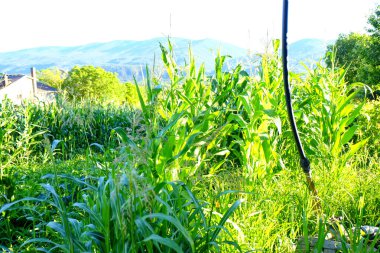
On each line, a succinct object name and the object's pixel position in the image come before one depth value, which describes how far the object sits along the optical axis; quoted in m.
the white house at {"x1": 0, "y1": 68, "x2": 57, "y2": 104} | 58.50
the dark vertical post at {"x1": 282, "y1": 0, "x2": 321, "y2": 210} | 2.36
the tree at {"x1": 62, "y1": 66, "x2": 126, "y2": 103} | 54.69
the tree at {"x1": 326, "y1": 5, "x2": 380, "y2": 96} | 22.88
